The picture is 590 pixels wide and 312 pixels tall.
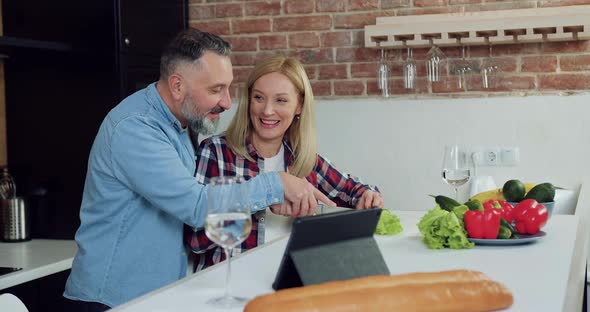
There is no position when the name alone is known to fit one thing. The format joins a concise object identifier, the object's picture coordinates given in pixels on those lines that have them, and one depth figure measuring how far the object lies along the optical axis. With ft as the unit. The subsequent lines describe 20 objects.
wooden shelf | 11.61
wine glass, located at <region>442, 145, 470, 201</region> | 7.95
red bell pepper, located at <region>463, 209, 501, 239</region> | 6.32
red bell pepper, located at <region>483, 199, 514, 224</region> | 6.81
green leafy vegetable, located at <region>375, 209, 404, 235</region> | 7.18
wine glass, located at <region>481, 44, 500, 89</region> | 12.31
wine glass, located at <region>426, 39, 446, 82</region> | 12.39
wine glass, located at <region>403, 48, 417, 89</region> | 12.55
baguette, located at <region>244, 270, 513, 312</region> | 3.85
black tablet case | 4.51
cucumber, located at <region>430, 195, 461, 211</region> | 7.50
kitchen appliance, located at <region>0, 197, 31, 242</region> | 11.23
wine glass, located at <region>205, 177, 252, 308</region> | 4.35
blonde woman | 8.98
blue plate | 6.34
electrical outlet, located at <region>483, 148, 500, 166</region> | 12.32
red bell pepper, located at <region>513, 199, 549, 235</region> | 6.63
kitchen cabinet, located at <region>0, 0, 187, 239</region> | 11.57
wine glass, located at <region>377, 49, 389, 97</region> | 12.63
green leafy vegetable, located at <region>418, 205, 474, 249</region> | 6.19
